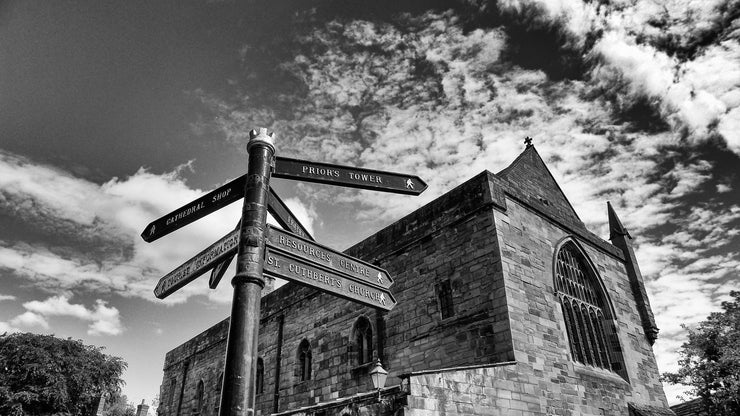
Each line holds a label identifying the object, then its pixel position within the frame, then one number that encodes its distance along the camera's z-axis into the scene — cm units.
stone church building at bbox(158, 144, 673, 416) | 848
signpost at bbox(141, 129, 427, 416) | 288
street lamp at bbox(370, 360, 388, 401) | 776
